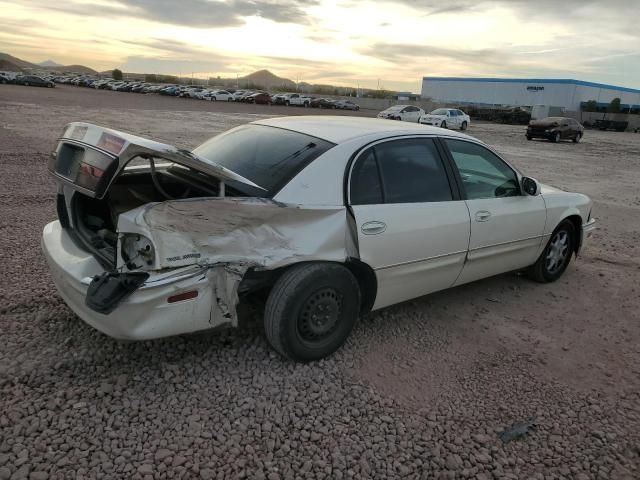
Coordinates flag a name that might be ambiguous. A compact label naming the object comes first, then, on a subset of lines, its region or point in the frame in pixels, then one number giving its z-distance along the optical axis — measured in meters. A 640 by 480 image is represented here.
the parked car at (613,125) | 51.56
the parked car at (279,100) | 61.03
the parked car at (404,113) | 33.84
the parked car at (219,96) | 61.25
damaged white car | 2.80
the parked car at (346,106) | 61.57
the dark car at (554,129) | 27.89
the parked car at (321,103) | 59.38
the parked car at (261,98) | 58.44
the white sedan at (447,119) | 31.64
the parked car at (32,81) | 58.84
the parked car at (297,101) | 60.31
